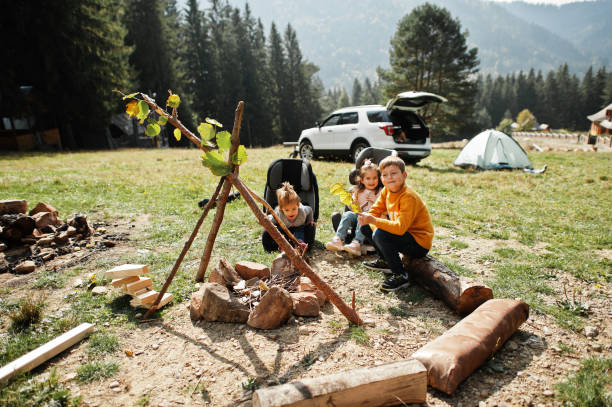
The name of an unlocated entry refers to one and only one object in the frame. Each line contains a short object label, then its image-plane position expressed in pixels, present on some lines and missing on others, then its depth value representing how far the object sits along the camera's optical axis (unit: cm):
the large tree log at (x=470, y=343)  216
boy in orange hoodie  342
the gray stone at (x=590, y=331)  275
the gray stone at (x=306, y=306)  313
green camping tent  1107
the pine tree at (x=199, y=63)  3584
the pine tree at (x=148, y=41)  2827
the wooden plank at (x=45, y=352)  228
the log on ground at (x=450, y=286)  303
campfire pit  295
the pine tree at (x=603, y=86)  6353
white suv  1059
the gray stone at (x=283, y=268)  365
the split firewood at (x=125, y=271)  326
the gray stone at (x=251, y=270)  363
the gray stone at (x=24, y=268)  404
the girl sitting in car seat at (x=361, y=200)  444
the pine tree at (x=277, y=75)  4312
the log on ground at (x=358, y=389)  184
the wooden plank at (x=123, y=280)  326
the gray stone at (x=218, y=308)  301
